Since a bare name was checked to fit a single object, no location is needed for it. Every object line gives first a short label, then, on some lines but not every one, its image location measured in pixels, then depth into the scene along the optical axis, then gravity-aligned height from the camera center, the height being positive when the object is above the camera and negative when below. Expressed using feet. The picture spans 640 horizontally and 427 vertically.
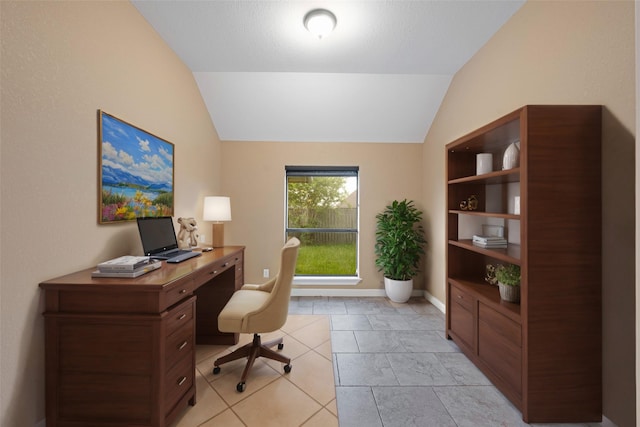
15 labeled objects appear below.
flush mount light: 6.57 +5.13
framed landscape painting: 5.60 +1.09
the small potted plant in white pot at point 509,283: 5.88 -1.61
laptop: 6.26 -0.70
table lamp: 9.36 +0.05
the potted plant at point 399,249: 11.33 -1.55
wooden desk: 4.30 -2.39
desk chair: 5.96 -2.38
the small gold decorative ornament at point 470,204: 8.06 +0.36
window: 13.11 -0.39
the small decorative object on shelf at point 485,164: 7.06 +1.45
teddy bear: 8.09 -0.62
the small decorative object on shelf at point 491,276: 7.36 -1.84
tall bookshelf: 4.90 -0.95
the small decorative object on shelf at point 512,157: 5.81 +1.36
